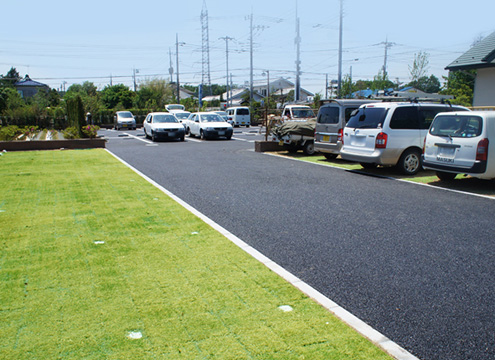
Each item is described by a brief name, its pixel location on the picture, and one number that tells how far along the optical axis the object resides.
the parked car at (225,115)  39.44
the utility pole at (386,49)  63.12
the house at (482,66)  18.09
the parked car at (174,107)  41.83
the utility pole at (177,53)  67.31
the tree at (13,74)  94.15
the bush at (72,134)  20.05
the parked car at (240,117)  39.12
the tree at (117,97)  68.94
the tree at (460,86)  33.83
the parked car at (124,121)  36.91
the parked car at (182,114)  32.53
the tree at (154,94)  63.87
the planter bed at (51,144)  18.52
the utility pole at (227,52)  65.68
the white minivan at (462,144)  8.57
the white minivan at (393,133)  10.84
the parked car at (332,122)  13.46
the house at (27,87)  88.36
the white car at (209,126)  24.81
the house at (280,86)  96.50
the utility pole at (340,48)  37.04
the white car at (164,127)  23.38
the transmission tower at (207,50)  66.12
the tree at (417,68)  45.10
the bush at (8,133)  19.19
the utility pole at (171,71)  74.12
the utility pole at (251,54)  50.12
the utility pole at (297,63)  43.30
